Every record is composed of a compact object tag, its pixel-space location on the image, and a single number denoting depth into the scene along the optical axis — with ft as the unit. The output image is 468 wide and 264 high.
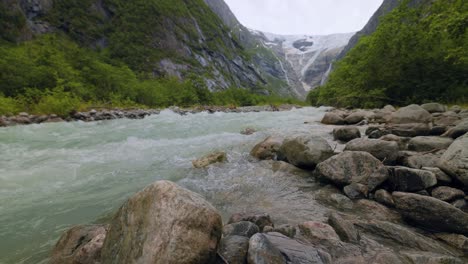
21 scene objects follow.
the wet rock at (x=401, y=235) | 8.94
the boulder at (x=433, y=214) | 9.71
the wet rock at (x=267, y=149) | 22.00
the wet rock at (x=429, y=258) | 7.20
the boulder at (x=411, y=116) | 29.43
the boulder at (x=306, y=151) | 17.79
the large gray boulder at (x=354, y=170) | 13.37
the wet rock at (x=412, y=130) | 23.75
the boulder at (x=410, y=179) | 12.32
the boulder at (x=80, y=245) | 8.20
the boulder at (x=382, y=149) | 16.12
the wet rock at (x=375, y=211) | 11.31
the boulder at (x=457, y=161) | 11.97
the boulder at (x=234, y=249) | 7.53
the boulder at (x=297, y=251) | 7.23
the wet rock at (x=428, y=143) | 17.79
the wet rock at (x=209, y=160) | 20.47
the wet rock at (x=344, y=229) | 9.16
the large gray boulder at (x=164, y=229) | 6.87
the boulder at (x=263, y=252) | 7.01
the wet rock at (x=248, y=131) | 35.22
